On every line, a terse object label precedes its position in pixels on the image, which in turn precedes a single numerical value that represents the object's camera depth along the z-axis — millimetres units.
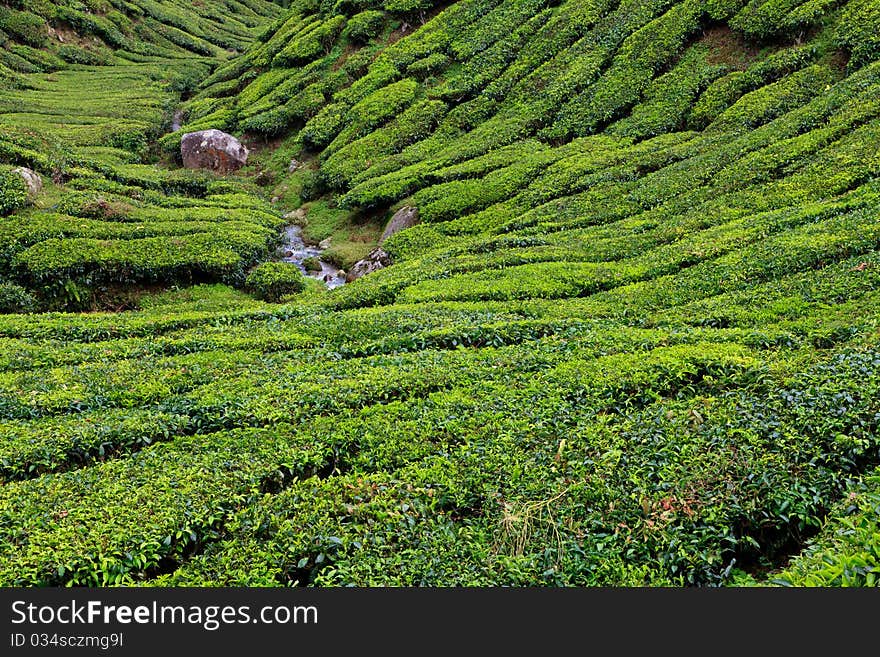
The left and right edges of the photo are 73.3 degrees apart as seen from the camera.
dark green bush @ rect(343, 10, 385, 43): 54938
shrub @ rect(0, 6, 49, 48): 63938
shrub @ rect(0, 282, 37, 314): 23516
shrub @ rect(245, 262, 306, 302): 27734
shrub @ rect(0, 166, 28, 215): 28641
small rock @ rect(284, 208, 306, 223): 39031
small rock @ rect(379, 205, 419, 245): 33625
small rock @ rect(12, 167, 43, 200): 30906
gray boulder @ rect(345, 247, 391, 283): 30578
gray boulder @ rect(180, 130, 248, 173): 44906
